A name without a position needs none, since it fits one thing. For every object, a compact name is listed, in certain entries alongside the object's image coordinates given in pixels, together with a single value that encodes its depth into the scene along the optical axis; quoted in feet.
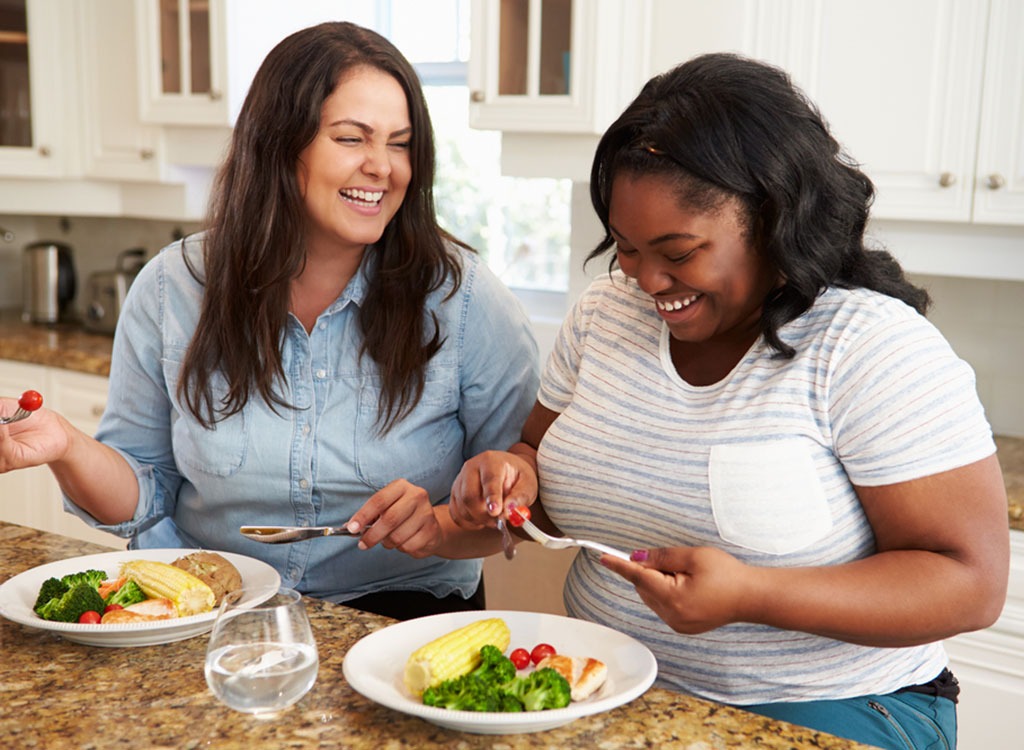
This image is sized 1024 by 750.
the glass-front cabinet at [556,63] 7.61
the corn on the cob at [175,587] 3.99
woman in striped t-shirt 3.82
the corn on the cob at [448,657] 3.41
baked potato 4.17
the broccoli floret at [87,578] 4.04
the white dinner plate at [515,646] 3.17
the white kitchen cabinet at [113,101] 10.70
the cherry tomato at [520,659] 3.68
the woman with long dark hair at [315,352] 5.45
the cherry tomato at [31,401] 4.40
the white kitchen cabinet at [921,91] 6.68
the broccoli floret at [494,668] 3.40
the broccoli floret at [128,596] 3.99
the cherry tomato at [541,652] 3.66
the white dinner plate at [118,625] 3.78
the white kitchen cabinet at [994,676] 6.59
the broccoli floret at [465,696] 3.23
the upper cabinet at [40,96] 10.96
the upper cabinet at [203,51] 9.88
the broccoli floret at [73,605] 3.86
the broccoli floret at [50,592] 3.99
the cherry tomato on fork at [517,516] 4.22
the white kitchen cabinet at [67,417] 10.32
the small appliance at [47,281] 12.04
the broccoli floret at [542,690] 3.23
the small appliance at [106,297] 11.22
